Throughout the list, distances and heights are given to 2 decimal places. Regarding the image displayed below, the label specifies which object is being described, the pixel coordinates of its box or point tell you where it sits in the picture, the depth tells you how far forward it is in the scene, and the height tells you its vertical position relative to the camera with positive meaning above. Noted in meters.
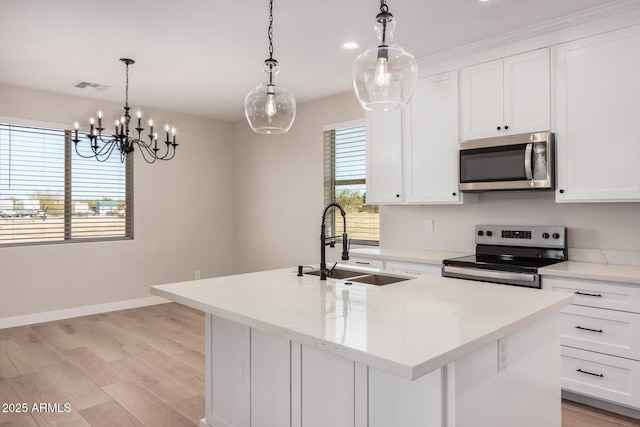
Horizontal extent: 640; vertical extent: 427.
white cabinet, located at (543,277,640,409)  2.50 -0.74
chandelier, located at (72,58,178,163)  3.74 +0.76
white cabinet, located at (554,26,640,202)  2.69 +0.63
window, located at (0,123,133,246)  4.61 +0.27
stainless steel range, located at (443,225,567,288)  2.90 -0.31
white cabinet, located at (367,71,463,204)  3.58 +0.58
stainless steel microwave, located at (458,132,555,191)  3.02 +0.38
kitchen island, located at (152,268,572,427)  1.35 -0.51
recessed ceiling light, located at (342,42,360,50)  3.35 +1.31
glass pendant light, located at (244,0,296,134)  2.08 +0.53
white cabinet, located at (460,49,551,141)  3.06 +0.88
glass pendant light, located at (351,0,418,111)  1.63 +0.55
